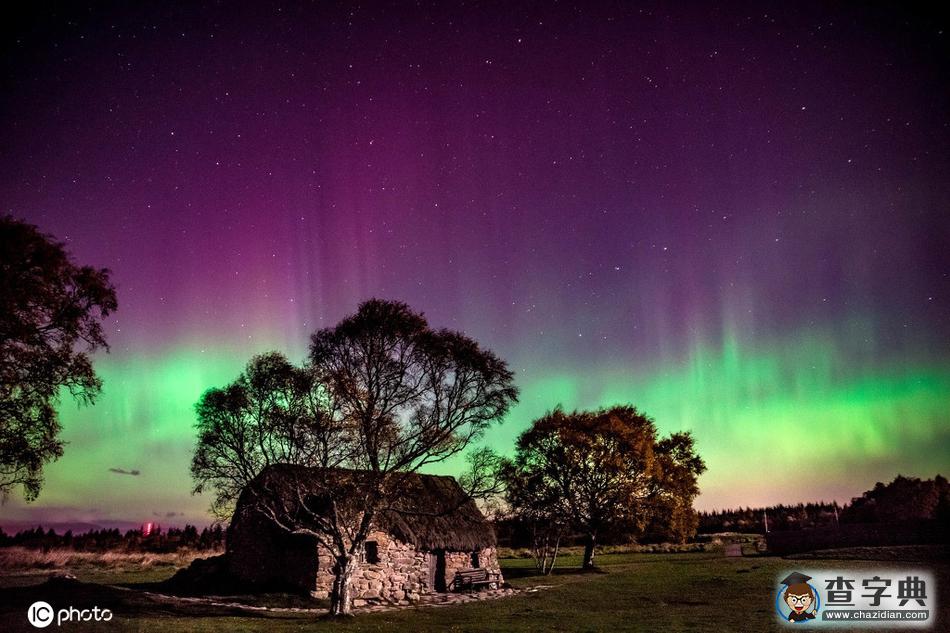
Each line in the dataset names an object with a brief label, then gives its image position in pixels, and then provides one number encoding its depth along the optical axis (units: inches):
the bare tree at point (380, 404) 862.5
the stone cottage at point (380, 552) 1055.6
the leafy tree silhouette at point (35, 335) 656.4
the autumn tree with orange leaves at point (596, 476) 1695.4
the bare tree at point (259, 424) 855.1
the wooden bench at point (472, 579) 1206.9
